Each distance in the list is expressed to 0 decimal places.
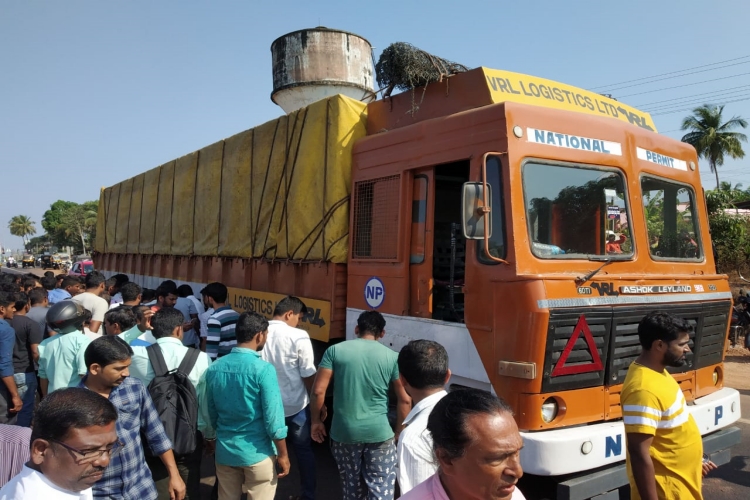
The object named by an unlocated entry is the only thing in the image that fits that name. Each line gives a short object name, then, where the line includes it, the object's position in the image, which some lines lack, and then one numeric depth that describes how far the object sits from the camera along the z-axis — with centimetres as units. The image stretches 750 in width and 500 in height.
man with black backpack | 315
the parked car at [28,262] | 6506
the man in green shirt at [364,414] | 340
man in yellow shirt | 249
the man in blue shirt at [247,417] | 318
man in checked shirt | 257
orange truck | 340
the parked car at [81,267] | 2296
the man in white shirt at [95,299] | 609
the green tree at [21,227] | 10694
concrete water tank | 1252
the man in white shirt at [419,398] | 205
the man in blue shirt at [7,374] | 468
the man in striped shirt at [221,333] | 479
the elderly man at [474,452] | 142
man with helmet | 386
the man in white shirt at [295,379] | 403
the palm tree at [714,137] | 3219
